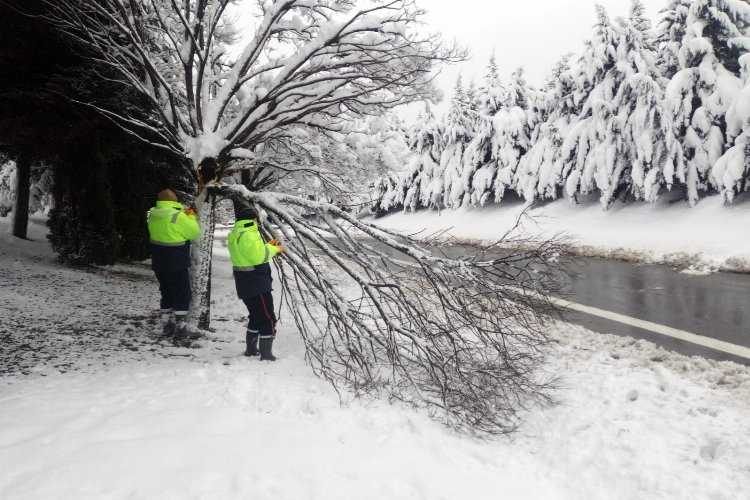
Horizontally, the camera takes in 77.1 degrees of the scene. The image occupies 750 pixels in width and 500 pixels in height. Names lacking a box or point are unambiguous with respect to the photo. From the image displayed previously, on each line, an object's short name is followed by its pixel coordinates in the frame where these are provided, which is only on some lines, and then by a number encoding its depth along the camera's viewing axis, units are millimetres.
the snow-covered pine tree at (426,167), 33500
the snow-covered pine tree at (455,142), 31500
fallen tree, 4059
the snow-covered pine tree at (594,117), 19312
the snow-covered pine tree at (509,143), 26578
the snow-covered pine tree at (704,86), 15898
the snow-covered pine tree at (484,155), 27794
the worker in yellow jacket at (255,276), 4652
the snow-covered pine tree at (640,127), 16891
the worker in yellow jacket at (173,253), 4945
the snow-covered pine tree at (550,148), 22531
